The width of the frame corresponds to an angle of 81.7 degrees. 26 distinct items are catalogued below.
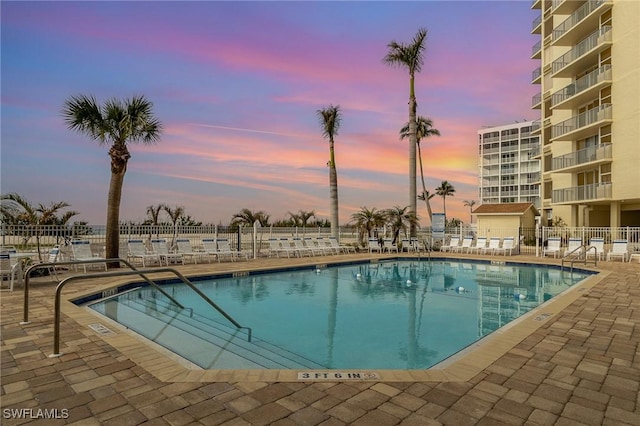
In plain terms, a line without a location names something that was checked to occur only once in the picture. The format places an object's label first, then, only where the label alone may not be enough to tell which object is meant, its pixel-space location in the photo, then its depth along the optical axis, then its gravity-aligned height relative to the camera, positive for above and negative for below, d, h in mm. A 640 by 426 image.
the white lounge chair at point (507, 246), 18575 -1140
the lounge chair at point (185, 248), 14331 -938
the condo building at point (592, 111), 21922 +7656
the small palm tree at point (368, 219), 20328 +277
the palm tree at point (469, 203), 89062 +5222
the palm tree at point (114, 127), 11859 +3216
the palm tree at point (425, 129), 36656 +9467
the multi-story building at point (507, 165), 67462 +11166
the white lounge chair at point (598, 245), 16141 -919
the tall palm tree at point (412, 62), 22641 +10094
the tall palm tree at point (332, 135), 24109 +5821
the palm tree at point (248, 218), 20297 +366
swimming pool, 5238 -1860
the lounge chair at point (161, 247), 13719 -859
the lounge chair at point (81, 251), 11578 -843
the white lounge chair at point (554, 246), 17578 -1064
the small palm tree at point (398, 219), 20250 +272
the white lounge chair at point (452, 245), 21092 -1200
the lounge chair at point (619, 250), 15289 -1109
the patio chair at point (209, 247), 14953 -951
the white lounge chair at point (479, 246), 19944 -1198
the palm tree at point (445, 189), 66438 +6263
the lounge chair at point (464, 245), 20531 -1174
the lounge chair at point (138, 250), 13016 -950
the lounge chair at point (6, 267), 7973 -932
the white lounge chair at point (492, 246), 19220 -1177
